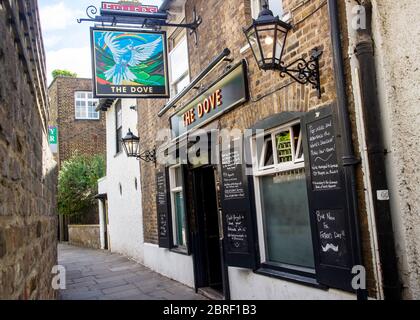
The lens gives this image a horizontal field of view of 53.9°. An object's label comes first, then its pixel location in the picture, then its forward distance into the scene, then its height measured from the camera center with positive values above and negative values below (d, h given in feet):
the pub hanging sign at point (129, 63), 23.62 +8.55
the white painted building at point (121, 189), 43.11 +2.61
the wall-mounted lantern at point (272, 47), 14.99 +5.67
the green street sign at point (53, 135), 55.98 +10.97
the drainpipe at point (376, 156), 12.32 +1.14
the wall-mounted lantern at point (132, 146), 34.63 +5.36
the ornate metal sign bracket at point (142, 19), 24.14 +11.70
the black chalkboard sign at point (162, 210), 31.94 -0.16
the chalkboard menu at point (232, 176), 20.59 +1.41
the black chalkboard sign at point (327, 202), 14.19 -0.19
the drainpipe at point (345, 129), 13.74 +2.25
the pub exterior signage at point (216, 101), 20.58 +5.88
